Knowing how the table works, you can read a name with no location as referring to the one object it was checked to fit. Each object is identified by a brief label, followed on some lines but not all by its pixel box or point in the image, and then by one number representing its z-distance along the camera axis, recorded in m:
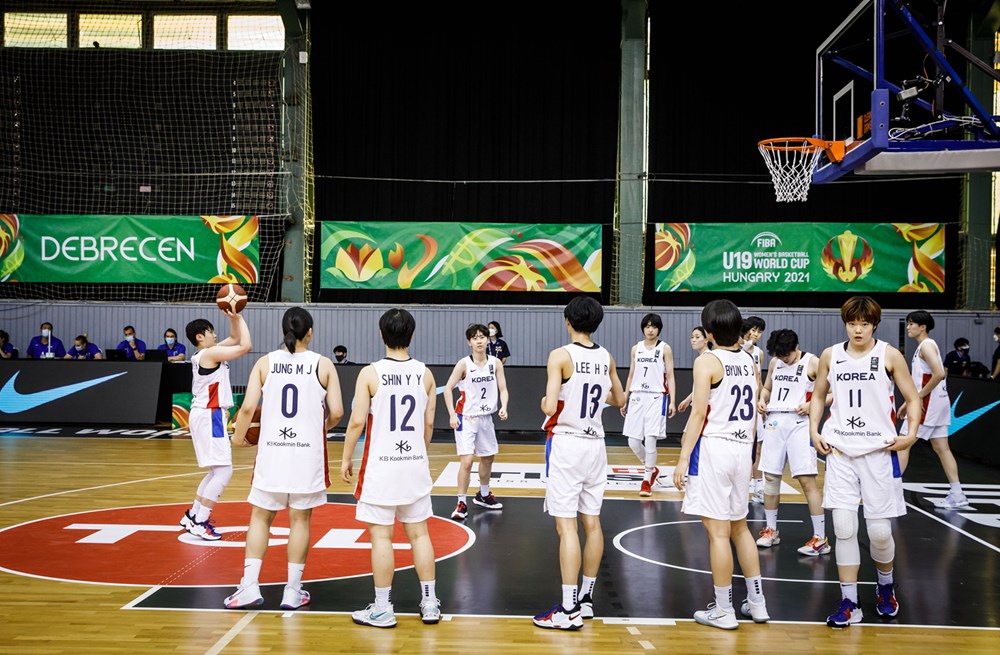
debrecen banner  18.34
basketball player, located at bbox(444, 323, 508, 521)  8.63
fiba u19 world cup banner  17.83
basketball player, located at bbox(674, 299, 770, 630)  5.29
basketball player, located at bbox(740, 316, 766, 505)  8.46
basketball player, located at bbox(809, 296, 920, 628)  5.39
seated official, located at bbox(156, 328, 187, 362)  17.14
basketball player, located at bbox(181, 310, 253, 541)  7.52
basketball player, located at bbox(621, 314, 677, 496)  9.78
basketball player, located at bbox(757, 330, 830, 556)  7.27
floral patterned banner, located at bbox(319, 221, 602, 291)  18.30
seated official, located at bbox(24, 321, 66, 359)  17.55
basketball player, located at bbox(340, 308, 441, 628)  5.23
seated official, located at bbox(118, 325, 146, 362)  17.23
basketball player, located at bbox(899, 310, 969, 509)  8.38
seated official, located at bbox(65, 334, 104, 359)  16.75
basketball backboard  8.58
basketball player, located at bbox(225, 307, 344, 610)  5.48
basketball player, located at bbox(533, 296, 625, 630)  5.36
